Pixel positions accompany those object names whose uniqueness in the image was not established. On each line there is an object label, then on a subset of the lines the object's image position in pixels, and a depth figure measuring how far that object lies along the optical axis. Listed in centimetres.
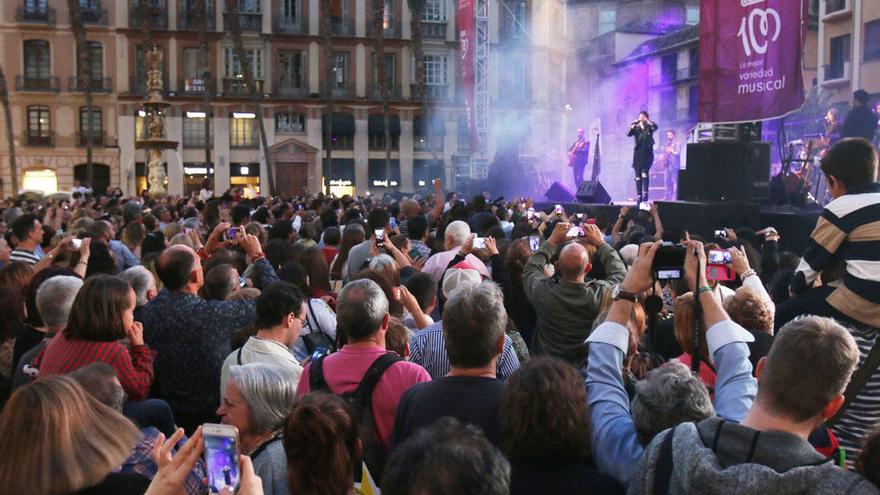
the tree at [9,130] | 3650
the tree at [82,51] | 3609
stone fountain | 2420
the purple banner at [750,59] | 1161
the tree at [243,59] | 3959
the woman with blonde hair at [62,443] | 255
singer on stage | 1909
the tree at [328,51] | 4359
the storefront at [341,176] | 5022
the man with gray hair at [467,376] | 327
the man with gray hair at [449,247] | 738
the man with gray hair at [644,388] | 292
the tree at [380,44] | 4416
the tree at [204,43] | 3984
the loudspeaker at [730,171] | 1307
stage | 1190
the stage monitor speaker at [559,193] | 2341
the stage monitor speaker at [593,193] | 2044
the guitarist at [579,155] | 2598
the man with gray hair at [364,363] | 377
